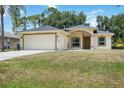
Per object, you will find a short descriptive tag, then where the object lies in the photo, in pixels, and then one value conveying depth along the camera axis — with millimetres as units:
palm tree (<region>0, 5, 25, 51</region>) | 12422
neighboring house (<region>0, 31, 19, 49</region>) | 16384
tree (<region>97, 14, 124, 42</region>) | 19503
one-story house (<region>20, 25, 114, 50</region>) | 12082
